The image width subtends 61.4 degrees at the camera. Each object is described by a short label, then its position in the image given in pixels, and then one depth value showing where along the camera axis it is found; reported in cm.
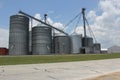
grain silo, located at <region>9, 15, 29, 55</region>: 4248
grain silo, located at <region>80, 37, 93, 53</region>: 5172
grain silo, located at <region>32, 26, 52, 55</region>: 4425
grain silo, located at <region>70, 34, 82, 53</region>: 5270
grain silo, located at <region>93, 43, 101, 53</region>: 5332
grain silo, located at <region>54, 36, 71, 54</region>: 4714
